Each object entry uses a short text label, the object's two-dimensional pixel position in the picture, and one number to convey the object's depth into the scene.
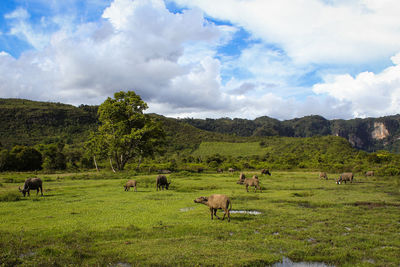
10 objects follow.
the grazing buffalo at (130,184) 24.62
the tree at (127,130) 43.34
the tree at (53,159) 57.50
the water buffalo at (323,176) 37.03
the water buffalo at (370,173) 40.66
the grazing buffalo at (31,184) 21.16
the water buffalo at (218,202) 13.24
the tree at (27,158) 55.22
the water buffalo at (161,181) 25.16
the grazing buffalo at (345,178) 31.52
